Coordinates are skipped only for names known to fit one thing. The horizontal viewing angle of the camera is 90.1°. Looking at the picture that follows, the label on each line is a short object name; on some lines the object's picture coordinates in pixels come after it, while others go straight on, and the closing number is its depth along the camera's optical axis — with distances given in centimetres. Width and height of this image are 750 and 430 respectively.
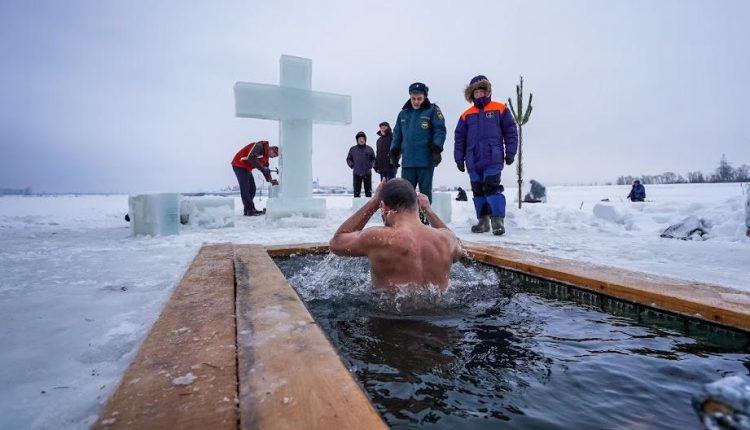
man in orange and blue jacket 539
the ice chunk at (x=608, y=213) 681
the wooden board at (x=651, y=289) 171
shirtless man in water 219
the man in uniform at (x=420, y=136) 532
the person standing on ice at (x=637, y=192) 1585
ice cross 728
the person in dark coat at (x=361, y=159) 984
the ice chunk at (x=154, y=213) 523
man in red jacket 866
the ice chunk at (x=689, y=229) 496
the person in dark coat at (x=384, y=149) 898
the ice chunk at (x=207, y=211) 660
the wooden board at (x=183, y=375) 79
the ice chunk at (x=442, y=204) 736
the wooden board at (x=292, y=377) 77
